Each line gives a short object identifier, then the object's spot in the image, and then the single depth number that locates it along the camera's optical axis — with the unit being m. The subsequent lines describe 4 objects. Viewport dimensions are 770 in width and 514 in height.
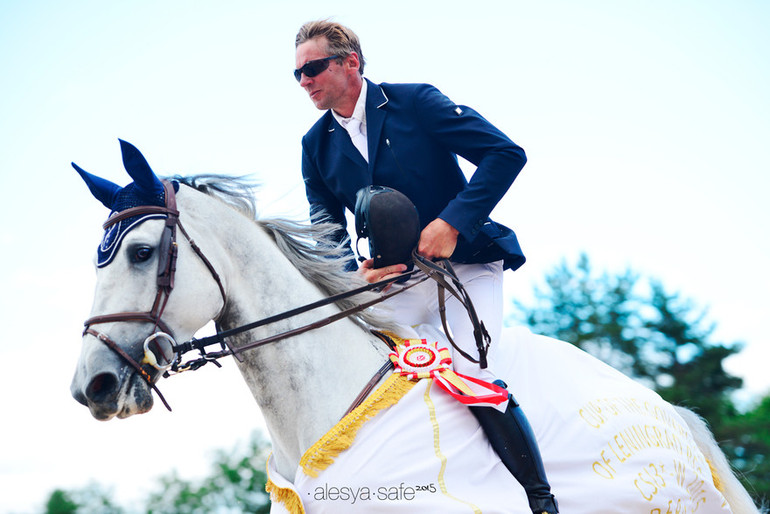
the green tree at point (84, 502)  46.97
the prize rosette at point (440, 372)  3.56
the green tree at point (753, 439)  21.42
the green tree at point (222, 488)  37.00
